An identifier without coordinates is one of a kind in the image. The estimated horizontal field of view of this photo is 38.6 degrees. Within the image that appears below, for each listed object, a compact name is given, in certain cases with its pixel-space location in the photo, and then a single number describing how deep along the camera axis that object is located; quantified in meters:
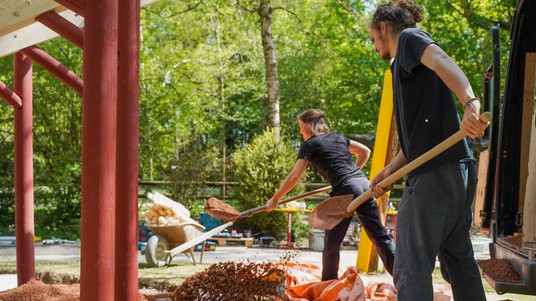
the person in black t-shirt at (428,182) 3.71
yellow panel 9.02
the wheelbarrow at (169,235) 10.12
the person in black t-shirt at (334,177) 6.71
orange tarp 6.18
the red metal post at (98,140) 4.10
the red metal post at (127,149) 4.84
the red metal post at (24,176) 7.17
